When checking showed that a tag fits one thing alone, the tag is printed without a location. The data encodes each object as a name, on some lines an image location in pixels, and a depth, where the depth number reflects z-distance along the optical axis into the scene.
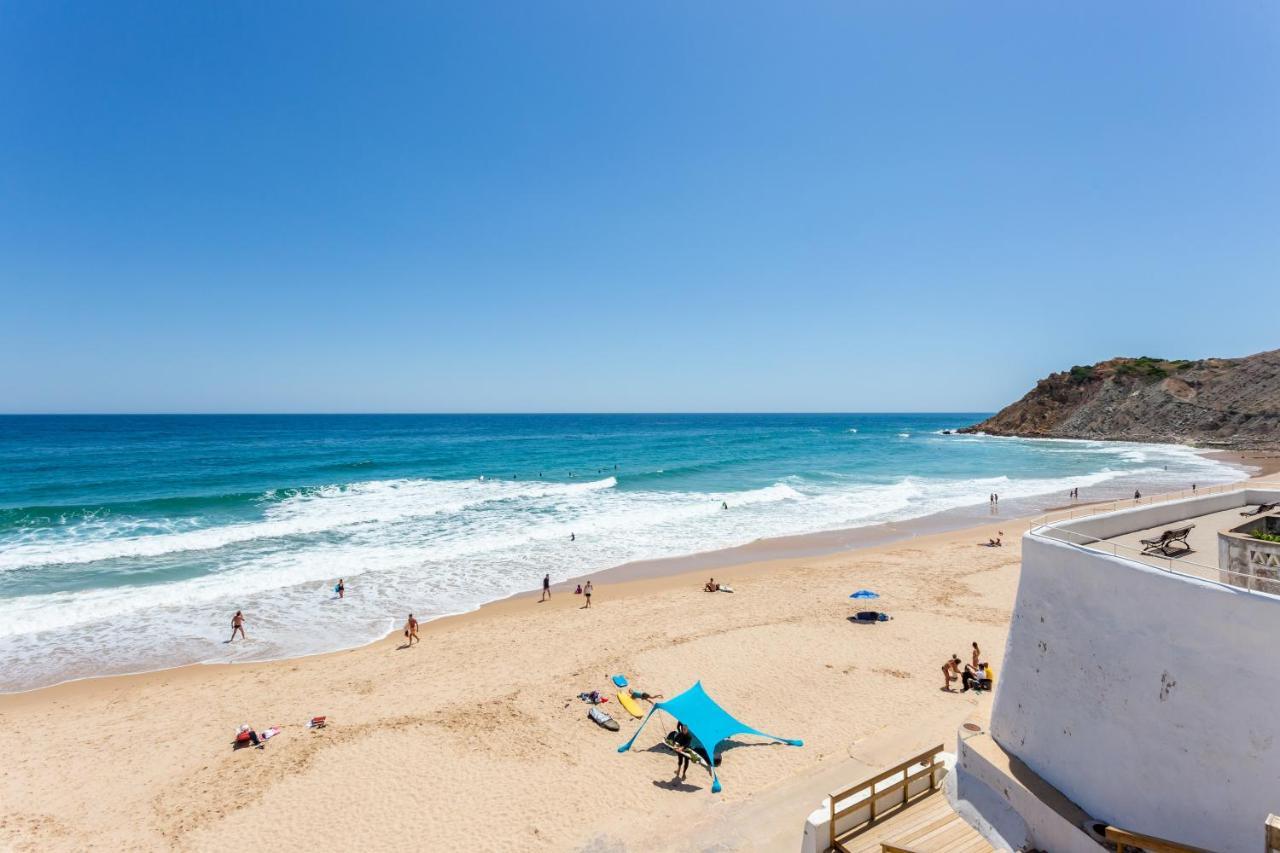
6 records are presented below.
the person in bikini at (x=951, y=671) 13.52
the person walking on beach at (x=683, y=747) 10.72
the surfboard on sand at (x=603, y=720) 12.30
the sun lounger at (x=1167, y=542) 8.26
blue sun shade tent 11.05
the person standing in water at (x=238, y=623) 17.67
